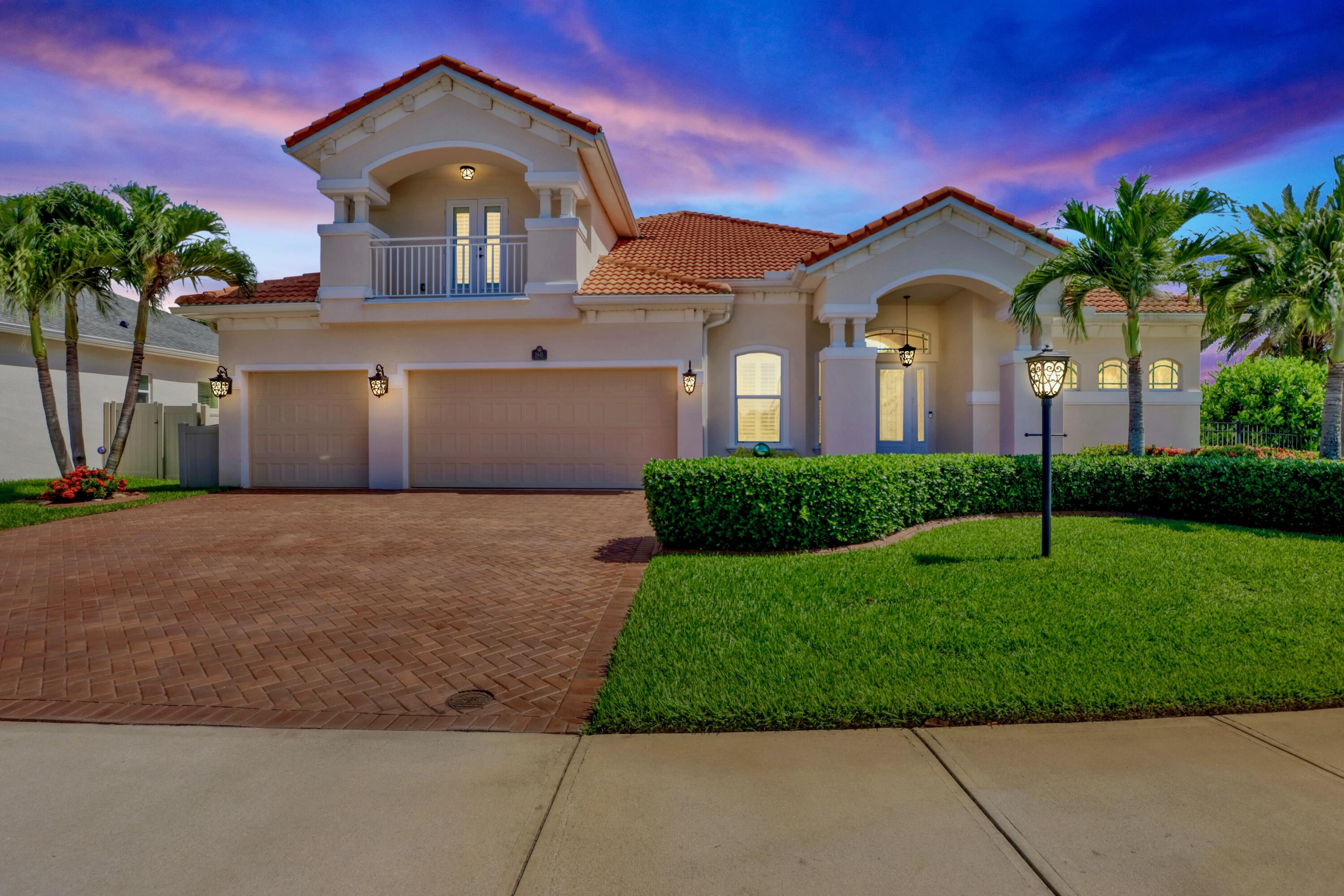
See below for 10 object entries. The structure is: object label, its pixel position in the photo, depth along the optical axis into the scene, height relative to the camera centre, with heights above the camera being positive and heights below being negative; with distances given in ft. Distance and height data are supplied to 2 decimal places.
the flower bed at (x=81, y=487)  38.14 -2.85
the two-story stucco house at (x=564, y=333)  42.50 +7.38
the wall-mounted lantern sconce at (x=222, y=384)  46.37 +3.90
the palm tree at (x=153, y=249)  40.37 +12.23
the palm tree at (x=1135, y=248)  33.42 +9.76
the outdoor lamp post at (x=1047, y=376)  24.01 +2.12
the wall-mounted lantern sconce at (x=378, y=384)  45.03 +3.72
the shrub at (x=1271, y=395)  67.26 +3.83
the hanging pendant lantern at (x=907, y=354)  47.39 +5.84
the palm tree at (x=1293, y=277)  33.30 +8.09
